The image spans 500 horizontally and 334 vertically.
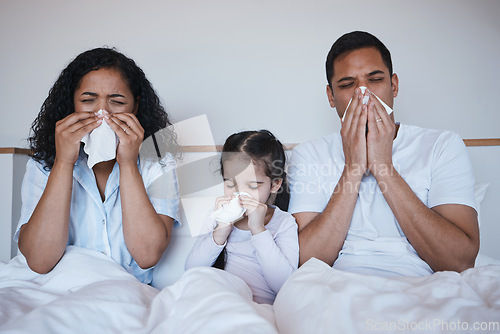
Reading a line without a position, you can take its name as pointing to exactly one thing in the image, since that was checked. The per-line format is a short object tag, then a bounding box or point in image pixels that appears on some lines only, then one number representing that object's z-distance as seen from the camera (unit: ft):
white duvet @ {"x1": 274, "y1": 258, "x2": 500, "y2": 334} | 2.07
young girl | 3.80
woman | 3.55
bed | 2.07
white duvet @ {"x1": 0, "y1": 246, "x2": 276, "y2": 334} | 2.10
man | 3.58
